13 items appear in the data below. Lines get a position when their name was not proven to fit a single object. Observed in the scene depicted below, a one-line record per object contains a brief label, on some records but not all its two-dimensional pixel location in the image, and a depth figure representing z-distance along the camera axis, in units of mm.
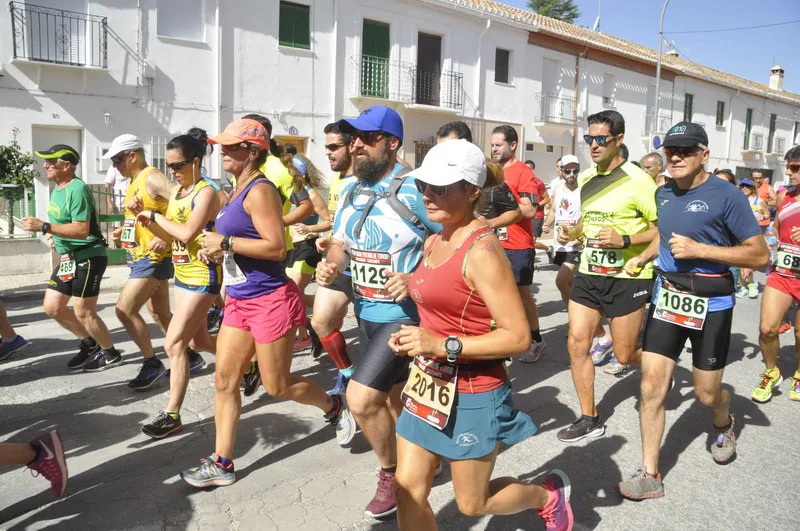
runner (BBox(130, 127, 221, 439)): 4227
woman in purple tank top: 3594
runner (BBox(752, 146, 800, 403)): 5508
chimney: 42003
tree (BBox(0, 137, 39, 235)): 10992
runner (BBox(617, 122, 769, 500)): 3641
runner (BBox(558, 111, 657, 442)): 4426
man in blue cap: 3305
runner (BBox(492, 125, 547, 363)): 5711
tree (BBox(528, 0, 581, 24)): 45312
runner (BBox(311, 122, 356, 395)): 4484
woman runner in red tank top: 2396
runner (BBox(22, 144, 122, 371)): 5488
